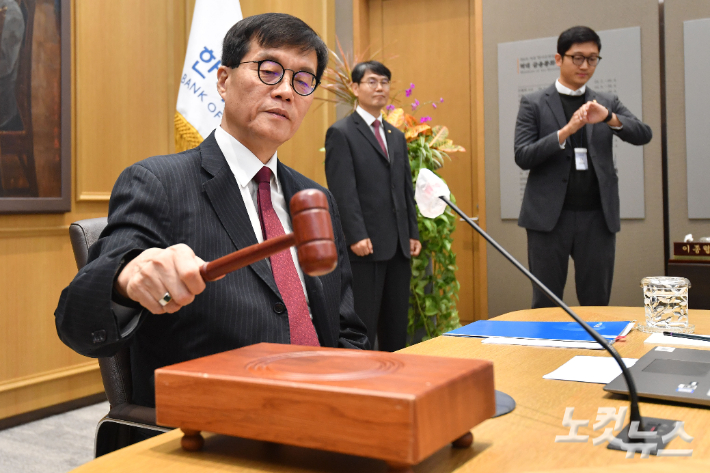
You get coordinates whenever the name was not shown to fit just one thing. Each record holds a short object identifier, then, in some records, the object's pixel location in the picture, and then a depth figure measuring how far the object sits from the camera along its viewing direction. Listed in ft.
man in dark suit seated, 2.84
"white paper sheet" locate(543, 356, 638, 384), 3.29
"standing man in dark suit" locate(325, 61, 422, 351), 11.30
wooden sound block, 1.80
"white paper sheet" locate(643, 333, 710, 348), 4.15
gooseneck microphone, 2.26
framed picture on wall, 9.89
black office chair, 3.56
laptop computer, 2.77
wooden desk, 2.07
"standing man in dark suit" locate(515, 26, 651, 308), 10.07
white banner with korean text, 11.73
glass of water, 4.75
